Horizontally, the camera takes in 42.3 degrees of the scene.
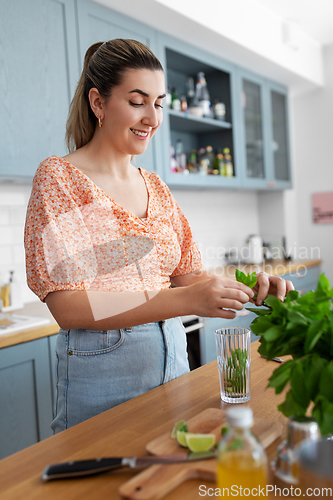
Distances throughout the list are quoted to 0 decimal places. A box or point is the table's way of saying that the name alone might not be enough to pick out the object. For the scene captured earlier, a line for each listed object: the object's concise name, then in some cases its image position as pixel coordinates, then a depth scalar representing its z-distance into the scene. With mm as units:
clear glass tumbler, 810
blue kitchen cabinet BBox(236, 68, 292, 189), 3217
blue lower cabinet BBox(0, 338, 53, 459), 1576
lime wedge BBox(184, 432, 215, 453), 615
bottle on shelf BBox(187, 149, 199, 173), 3056
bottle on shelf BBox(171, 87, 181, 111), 2759
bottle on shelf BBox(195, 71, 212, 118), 2973
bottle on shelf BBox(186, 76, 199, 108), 3033
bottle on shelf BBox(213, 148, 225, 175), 3106
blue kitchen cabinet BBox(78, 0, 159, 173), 2061
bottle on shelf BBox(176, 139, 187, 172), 2927
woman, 909
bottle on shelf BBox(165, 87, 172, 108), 2634
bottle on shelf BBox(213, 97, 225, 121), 3086
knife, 586
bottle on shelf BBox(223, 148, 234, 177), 3111
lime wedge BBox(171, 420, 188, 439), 669
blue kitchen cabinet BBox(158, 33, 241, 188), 2572
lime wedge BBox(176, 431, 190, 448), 639
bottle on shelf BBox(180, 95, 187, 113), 2832
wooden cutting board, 535
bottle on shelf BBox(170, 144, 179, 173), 2773
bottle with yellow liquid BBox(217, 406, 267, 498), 412
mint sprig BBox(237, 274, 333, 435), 518
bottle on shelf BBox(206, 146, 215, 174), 3125
